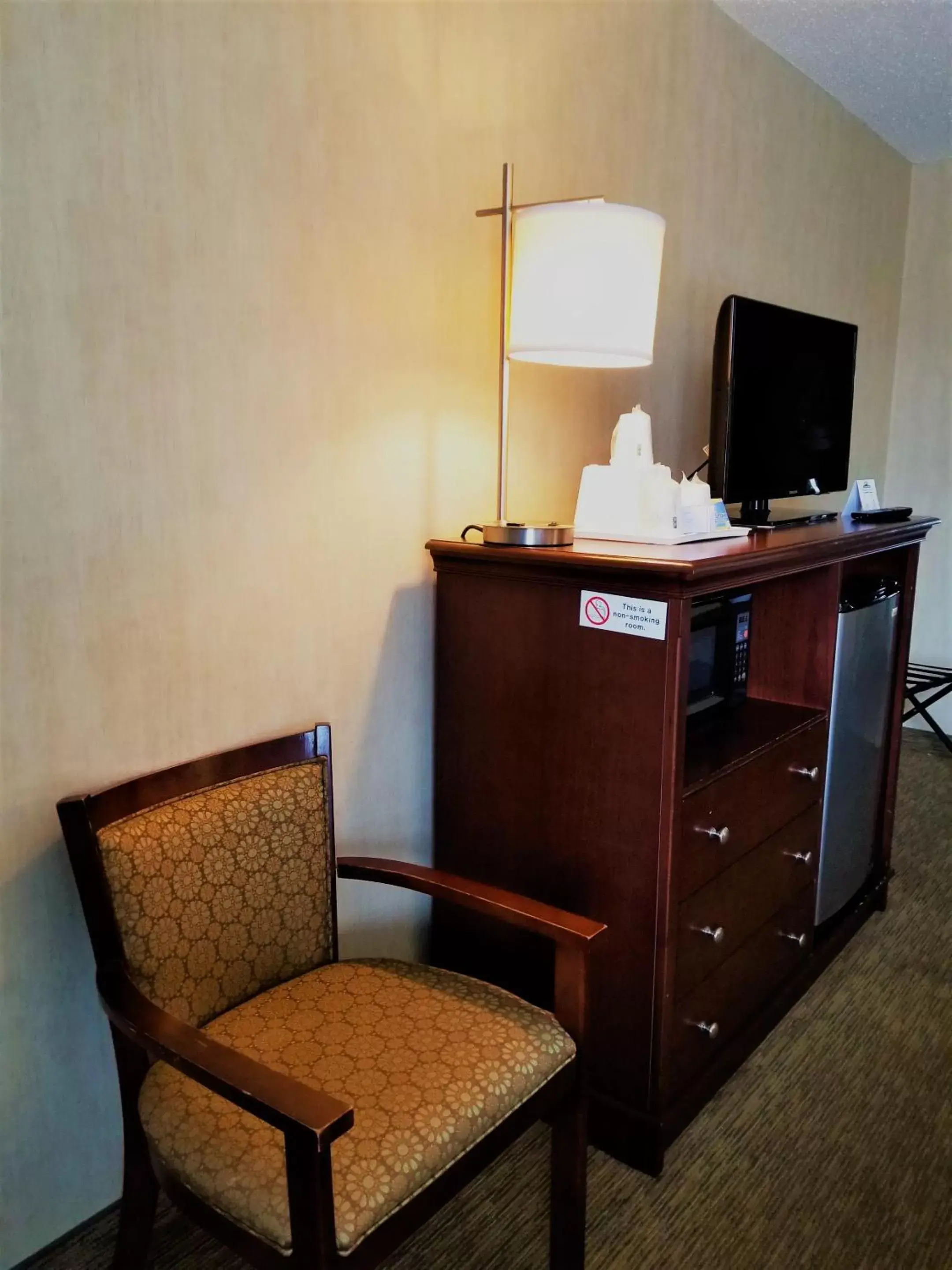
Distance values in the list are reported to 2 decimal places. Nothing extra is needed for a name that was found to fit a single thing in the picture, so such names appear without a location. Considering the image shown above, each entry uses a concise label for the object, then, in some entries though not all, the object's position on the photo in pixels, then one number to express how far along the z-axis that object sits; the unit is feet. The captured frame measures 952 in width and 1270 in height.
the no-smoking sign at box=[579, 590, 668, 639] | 5.16
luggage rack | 11.87
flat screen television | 7.30
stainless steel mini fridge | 7.54
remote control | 8.27
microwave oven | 6.97
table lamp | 5.47
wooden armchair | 3.63
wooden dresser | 5.37
